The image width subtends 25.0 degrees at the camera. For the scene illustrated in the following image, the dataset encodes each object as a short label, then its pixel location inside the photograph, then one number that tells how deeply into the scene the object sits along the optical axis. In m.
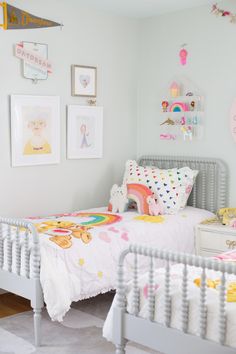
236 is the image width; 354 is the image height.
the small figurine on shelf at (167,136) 4.75
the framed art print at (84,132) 4.49
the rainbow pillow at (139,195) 4.25
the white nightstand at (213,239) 3.95
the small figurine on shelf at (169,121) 4.70
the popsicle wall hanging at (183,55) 4.61
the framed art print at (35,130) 4.08
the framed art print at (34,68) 4.09
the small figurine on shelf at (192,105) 4.54
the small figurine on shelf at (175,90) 4.62
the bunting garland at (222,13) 4.25
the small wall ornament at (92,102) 4.61
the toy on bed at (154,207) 4.21
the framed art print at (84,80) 4.46
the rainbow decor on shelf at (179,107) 4.59
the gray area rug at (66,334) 3.06
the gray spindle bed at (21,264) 3.11
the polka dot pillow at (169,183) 4.31
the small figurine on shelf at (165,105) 4.72
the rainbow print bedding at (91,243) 3.18
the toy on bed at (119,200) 4.33
